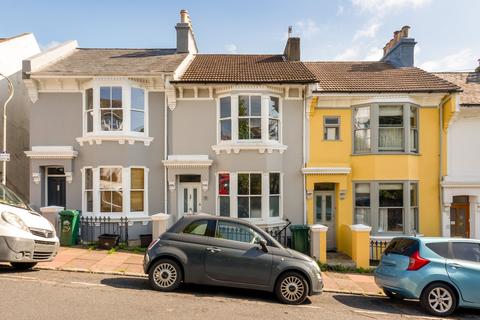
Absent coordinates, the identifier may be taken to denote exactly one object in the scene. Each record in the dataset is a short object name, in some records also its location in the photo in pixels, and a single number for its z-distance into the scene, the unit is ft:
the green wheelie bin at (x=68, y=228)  37.86
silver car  22.75
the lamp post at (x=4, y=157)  35.29
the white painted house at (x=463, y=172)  43.37
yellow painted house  42.68
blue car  22.49
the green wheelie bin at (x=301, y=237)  38.65
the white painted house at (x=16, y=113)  48.60
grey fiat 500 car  22.49
